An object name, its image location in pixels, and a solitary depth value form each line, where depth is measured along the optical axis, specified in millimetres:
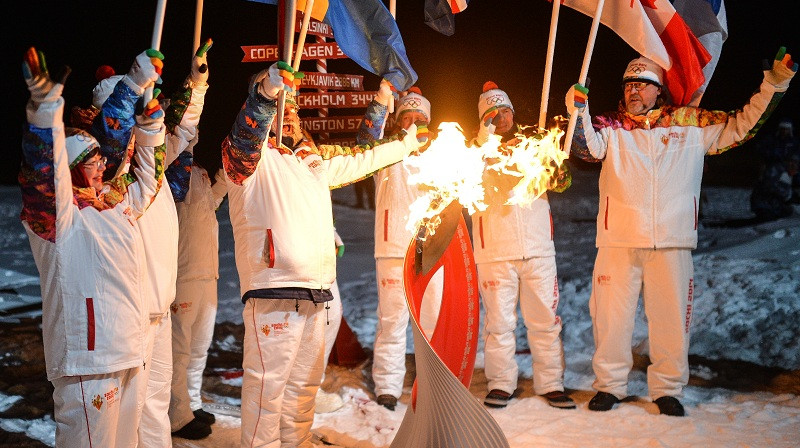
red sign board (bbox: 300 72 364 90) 7418
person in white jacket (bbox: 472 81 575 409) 6039
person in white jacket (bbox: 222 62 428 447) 4465
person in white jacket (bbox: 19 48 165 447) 3326
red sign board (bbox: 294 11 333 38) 7281
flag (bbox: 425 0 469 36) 6119
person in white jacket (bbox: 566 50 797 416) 5746
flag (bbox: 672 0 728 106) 6305
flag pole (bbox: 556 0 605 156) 5191
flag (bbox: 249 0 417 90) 5605
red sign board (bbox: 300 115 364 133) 7520
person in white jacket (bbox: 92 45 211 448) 4254
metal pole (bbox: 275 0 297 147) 4430
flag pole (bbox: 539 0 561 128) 5320
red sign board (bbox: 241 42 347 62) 7391
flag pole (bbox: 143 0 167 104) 3808
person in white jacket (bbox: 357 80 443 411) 6168
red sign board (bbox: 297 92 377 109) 7492
